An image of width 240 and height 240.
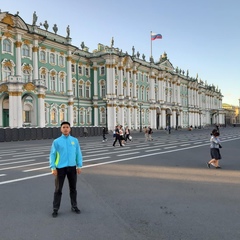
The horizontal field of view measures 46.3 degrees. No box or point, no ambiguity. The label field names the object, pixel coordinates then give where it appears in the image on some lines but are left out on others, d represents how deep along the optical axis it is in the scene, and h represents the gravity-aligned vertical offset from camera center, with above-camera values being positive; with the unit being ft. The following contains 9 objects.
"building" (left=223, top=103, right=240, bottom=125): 498.85 +12.29
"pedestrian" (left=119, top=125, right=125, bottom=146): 77.41 -3.13
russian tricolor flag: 197.53 +60.34
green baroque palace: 128.67 +24.39
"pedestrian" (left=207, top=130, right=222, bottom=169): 39.68 -4.20
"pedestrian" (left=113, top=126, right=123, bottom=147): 76.82 -3.37
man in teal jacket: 19.75 -2.88
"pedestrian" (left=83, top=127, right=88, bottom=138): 134.43 -4.40
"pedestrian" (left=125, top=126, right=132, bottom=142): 93.81 -3.68
